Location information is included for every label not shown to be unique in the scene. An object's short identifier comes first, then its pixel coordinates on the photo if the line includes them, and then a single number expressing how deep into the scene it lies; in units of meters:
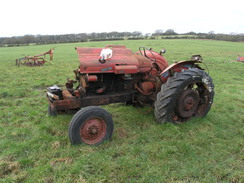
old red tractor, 3.60
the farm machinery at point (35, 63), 15.17
